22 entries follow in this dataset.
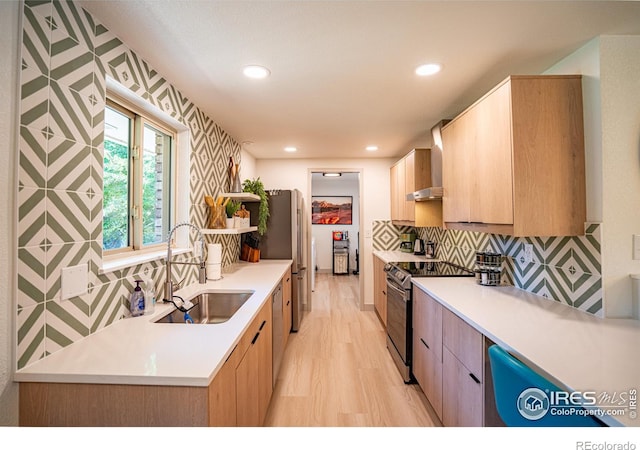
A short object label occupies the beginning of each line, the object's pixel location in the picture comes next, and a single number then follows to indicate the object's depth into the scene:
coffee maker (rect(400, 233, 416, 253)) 4.18
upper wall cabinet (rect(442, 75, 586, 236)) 1.56
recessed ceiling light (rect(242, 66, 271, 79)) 1.78
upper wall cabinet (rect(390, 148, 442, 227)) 3.24
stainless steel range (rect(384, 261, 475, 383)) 2.44
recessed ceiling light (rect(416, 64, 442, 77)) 1.79
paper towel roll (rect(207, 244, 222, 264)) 2.41
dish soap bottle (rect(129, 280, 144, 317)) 1.54
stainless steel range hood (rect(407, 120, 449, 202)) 2.63
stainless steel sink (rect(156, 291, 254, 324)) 2.01
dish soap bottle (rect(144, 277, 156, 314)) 1.57
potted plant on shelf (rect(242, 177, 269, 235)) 3.29
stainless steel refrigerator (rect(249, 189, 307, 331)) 3.59
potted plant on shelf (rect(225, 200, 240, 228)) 2.77
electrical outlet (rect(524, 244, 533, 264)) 1.98
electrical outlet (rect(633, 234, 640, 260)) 1.49
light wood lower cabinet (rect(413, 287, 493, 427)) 1.46
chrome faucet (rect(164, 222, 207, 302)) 1.77
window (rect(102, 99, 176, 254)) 1.60
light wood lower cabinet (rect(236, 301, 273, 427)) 1.35
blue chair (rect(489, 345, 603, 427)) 0.91
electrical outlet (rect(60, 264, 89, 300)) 1.17
